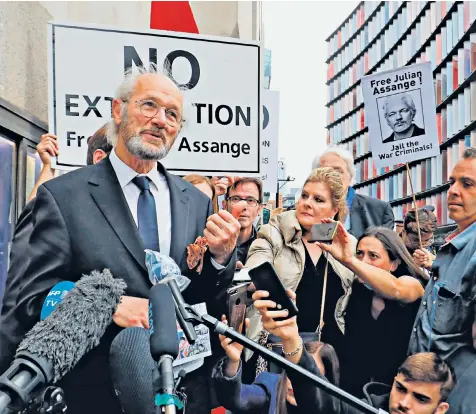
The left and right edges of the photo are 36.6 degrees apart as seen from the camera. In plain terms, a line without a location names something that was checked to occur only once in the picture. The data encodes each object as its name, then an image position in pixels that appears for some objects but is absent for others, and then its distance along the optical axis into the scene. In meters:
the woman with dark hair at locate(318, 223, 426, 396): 2.70
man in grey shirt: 2.56
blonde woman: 2.64
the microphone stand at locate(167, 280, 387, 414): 1.41
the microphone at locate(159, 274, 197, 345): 1.33
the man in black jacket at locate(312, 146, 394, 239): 2.79
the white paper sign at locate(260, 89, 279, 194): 3.42
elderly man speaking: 2.13
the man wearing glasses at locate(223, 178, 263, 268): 2.78
